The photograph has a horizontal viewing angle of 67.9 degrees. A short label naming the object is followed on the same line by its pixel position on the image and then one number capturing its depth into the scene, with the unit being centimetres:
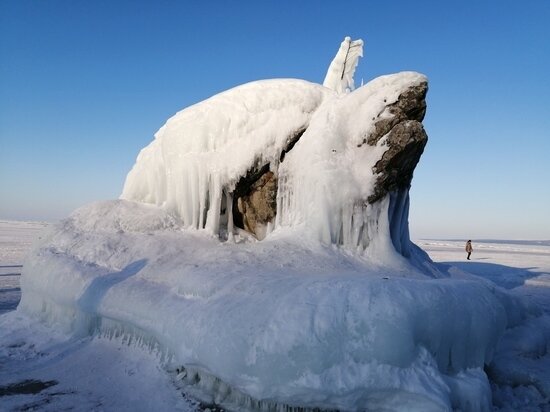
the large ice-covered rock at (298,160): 743
